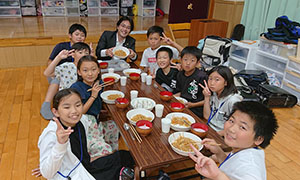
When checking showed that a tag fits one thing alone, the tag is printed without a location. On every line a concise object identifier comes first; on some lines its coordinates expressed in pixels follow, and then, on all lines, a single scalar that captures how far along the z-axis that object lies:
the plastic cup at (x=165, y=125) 1.48
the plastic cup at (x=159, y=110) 1.67
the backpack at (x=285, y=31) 3.45
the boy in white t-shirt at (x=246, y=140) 1.07
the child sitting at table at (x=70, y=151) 1.21
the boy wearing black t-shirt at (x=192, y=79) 2.25
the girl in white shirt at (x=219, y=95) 1.91
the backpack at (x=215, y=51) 3.78
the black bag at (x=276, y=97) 3.29
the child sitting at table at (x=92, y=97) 1.80
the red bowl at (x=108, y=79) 2.25
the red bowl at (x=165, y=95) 1.92
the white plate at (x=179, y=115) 1.52
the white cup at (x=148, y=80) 2.26
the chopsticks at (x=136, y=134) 1.43
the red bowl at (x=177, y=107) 1.77
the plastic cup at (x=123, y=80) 2.22
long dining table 1.26
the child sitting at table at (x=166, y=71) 2.47
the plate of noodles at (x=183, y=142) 1.33
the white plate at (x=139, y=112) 1.66
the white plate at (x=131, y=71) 2.59
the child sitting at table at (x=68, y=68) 2.37
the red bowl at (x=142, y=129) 1.44
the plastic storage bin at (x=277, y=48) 3.47
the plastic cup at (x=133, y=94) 1.93
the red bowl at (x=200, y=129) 1.47
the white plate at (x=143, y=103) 1.80
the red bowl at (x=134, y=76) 2.35
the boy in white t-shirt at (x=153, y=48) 2.89
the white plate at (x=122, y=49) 2.89
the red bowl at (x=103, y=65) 2.67
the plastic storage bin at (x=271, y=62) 3.72
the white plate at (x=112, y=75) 2.39
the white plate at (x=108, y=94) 1.85
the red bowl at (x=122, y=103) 1.74
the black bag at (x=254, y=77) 3.62
